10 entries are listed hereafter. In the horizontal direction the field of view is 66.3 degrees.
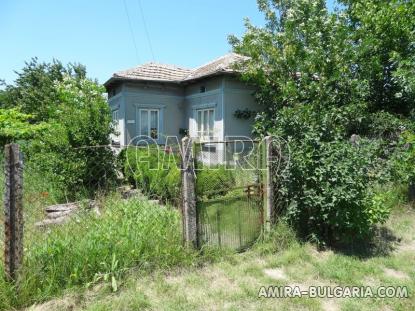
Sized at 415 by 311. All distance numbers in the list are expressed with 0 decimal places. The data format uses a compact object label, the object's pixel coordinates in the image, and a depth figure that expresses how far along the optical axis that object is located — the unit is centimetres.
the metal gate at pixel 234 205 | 424
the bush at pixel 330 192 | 442
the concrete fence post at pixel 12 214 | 314
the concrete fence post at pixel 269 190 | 480
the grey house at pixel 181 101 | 1148
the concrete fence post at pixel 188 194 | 404
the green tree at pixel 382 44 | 989
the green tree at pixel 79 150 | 753
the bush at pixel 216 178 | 543
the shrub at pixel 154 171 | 619
